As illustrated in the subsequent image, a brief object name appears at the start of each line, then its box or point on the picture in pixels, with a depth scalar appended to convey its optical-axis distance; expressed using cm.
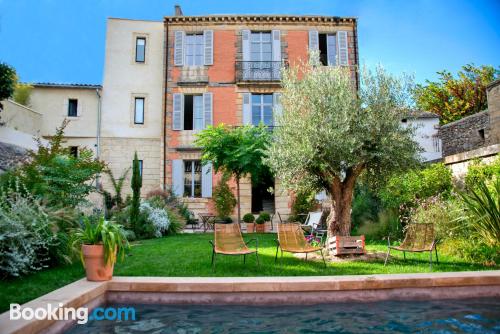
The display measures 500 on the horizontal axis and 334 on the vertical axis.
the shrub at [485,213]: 618
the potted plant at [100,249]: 489
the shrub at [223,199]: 1631
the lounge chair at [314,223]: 1099
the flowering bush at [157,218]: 1165
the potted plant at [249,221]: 1500
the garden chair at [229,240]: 612
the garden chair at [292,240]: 654
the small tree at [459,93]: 2428
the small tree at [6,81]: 1104
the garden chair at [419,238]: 648
